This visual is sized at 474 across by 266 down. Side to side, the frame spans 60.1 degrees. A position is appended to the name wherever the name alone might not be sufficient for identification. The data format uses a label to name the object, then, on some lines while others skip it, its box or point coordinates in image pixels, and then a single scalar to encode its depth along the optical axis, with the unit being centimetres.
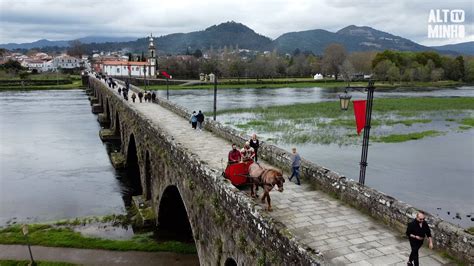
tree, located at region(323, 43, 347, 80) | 13262
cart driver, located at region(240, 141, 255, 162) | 1127
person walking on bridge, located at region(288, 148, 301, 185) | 1173
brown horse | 931
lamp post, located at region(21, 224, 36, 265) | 1568
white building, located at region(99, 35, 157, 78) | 11888
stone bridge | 753
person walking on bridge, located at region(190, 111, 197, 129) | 2096
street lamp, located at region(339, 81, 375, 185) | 1055
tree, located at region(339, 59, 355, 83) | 11691
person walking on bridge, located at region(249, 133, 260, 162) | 1375
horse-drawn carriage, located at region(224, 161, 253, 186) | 1082
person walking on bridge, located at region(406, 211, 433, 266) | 709
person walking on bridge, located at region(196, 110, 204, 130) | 2081
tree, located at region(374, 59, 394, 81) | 10578
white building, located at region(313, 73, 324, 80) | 12352
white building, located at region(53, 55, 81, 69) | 17562
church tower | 10454
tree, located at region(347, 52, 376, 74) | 12309
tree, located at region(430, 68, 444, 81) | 10880
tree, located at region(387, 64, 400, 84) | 10119
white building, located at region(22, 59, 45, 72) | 17262
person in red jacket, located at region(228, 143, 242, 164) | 1143
